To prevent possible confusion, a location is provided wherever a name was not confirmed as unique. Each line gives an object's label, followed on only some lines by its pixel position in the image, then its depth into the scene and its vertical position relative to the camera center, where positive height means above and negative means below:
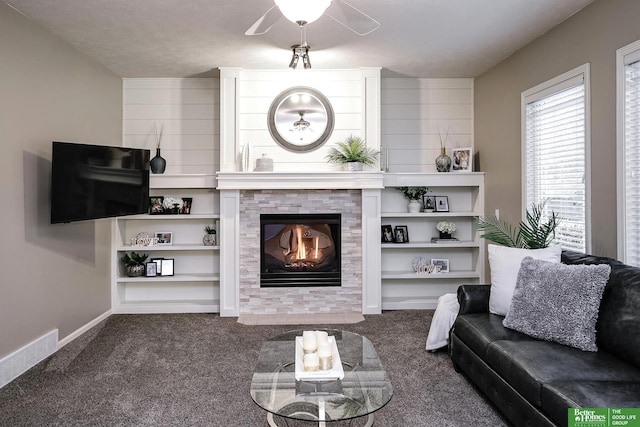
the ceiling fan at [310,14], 2.11 +1.15
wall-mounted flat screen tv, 3.33 +0.31
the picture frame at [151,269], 4.89 -0.57
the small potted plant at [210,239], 4.90 -0.24
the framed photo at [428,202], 5.04 +0.19
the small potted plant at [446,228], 4.98 -0.11
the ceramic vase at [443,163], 4.88 +0.62
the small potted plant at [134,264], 4.86 -0.51
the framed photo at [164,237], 5.00 -0.22
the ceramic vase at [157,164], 4.80 +0.59
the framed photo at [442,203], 5.07 +0.18
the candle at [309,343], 2.18 -0.62
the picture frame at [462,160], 4.89 +0.66
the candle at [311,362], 2.11 -0.69
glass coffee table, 1.87 -0.79
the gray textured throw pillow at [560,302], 2.38 -0.47
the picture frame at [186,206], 4.95 +0.13
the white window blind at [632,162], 2.73 +0.36
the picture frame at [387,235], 5.00 -0.19
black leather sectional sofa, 1.91 -0.73
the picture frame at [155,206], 4.90 +0.13
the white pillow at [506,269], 2.95 -0.35
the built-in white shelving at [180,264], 4.93 -0.53
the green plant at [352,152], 4.58 +0.70
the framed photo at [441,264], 5.05 -0.52
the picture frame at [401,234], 4.98 -0.18
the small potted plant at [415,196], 4.94 +0.26
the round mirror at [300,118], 4.77 +1.09
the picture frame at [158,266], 4.93 -0.54
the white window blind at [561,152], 3.25 +0.55
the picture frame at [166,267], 4.93 -0.55
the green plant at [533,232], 3.36 -0.11
